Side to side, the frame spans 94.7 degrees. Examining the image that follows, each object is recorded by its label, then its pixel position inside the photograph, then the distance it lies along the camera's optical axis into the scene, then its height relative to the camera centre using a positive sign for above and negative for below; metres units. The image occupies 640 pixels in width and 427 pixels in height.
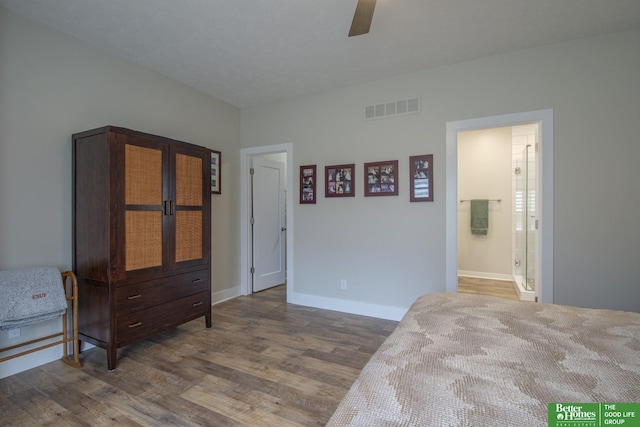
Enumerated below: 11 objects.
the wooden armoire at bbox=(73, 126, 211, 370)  2.27 -0.19
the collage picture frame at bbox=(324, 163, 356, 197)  3.52 +0.36
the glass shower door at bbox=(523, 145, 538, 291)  3.68 -0.10
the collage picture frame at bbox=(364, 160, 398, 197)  3.28 +0.36
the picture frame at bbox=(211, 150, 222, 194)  3.85 +0.51
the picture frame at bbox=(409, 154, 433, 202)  3.10 +0.34
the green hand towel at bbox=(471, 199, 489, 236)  5.16 -0.11
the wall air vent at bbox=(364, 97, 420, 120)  3.19 +1.13
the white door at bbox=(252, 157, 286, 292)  4.43 -0.21
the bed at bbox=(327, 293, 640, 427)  0.78 -0.54
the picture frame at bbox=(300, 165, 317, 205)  3.76 +0.34
